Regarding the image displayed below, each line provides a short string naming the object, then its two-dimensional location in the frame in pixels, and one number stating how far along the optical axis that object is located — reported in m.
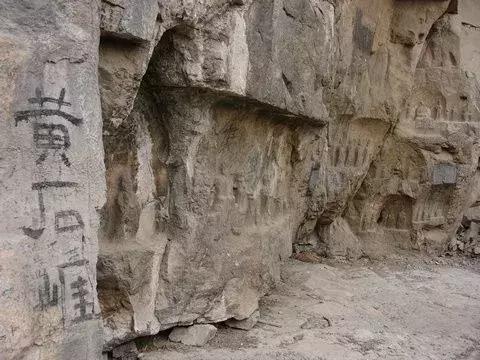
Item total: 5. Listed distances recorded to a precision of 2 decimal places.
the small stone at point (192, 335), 3.45
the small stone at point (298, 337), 3.76
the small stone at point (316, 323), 4.05
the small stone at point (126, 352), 3.15
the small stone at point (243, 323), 3.85
